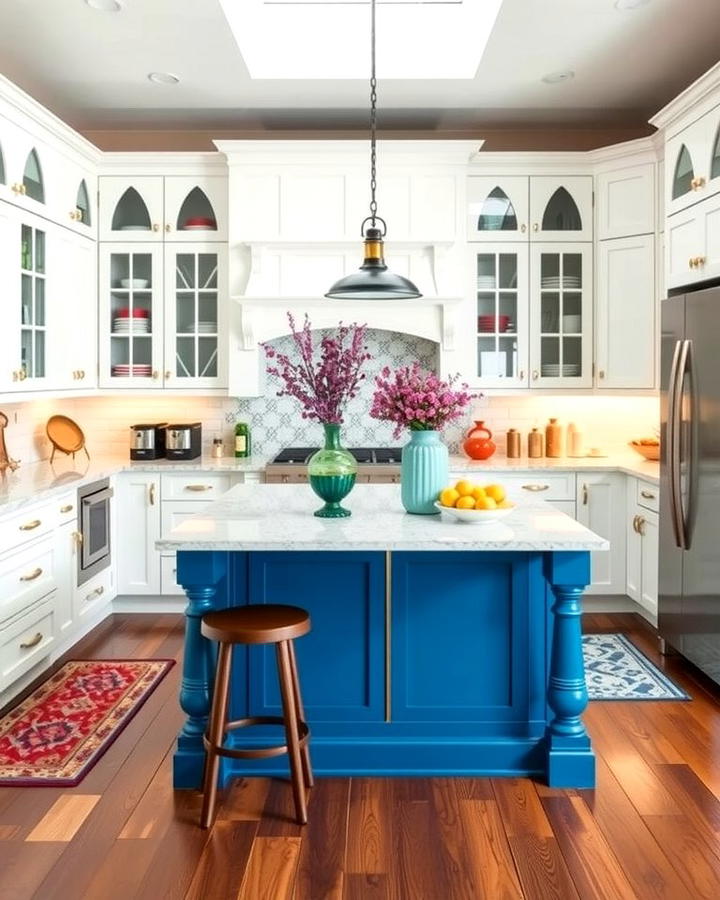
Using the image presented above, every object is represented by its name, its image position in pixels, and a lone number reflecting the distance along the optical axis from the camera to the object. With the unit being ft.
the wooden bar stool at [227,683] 9.16
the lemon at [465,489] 10.50
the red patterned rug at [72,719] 10.78
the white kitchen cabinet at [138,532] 17.69
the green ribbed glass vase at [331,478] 10.93
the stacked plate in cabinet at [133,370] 18.44
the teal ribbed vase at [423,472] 11.01
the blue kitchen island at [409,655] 10.51
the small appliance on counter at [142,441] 18.28
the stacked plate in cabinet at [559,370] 18.39
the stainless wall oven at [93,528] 15.69
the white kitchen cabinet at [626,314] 17.63
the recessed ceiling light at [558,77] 15.84
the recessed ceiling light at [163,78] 15.96
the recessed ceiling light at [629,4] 13.05
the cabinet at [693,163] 13.46
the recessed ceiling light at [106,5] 13.05
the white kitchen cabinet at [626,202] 17.48
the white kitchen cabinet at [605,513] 17.49
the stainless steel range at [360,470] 17.02
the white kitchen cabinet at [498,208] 18.25
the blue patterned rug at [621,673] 13.30
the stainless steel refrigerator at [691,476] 12.78
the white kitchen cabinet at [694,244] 13.34
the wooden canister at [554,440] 18.83
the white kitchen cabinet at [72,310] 16.28
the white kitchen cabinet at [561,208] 18.21
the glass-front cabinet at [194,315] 18.39
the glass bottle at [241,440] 18.97
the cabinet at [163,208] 18.26
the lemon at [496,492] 10.48
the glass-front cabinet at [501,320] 18.39
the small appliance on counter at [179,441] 18.28
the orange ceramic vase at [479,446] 18.42
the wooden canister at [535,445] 18.84
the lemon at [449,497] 10.47
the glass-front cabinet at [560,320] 18.33
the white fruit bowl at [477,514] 10.21
